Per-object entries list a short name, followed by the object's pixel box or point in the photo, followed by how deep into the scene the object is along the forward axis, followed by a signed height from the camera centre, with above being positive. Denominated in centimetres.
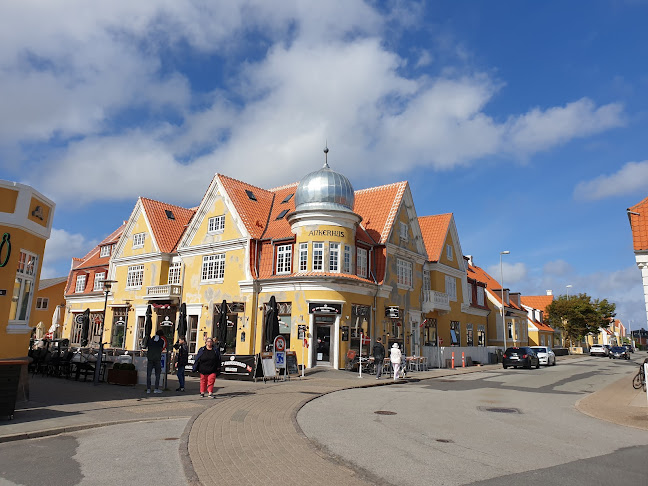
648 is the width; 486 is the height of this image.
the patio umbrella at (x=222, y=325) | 2575 +111
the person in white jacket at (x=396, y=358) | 2239 -43
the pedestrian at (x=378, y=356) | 2305 -36
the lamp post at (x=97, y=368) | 1798 -89
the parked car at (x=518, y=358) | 3388 -51
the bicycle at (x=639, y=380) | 1966 -114
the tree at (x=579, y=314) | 6384 +491
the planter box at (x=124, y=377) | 1792 -120
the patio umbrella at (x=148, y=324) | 2926 +124
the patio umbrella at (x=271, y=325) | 2258 +101
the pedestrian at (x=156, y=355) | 1532 -32
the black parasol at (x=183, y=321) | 2428 +122
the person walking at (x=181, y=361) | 1684 -55
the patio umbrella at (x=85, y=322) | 3231 +144
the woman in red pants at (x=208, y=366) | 1502 -66
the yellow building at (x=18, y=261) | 1273 +225
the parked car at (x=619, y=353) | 6018 -8
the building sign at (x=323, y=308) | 2656 +215
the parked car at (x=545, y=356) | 3859 -39
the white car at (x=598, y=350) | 6588 +25
